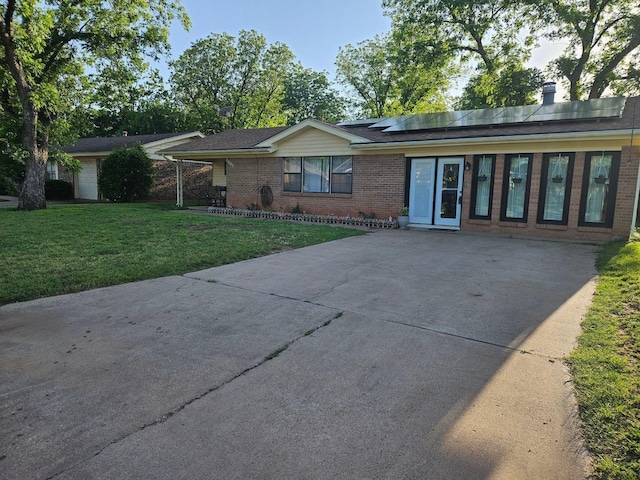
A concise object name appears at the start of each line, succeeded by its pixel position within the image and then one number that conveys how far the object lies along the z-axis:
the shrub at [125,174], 20.08
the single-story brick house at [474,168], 9.65
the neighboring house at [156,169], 22.81
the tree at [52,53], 13.52
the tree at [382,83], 29.38
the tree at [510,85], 20.64
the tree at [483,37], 20.58
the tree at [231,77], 32.97
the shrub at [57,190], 22.58
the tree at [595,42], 18.58
